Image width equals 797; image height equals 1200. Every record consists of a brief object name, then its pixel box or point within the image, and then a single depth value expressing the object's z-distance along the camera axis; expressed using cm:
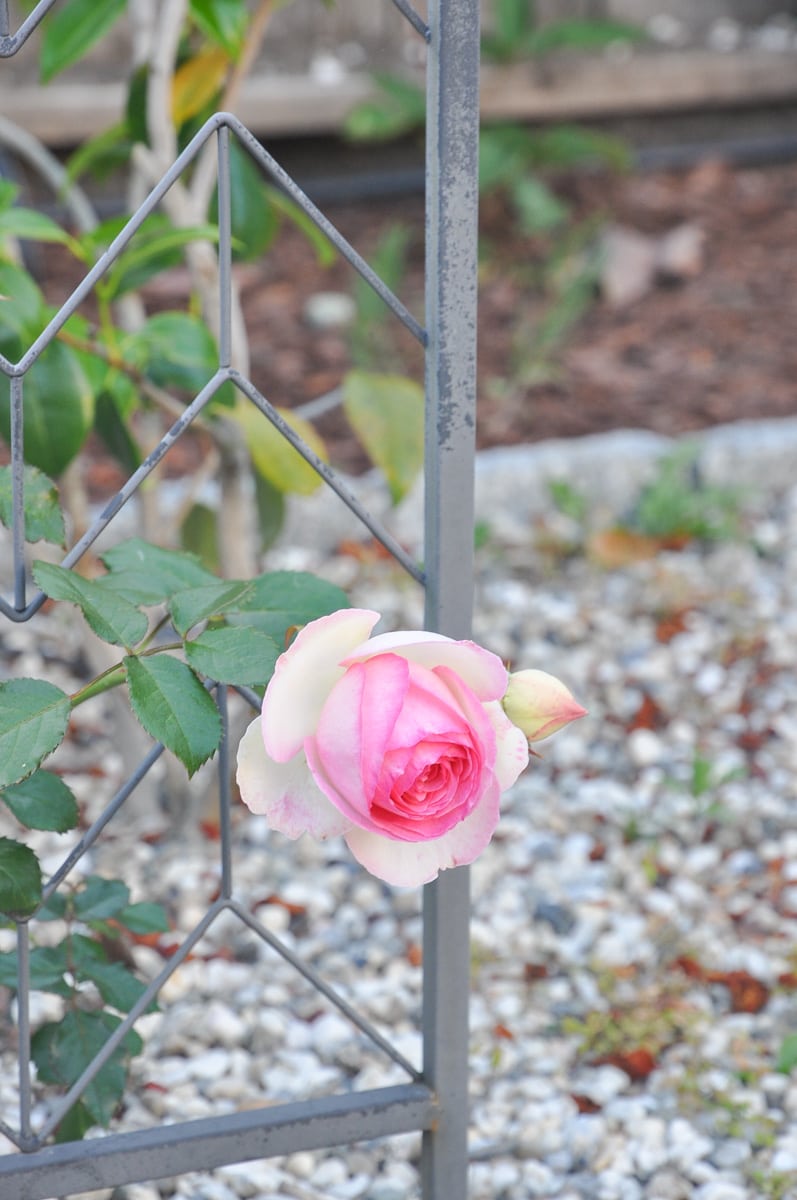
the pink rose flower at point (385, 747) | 124
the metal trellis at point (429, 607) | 130
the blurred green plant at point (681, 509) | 238
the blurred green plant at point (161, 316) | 152
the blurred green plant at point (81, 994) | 139
